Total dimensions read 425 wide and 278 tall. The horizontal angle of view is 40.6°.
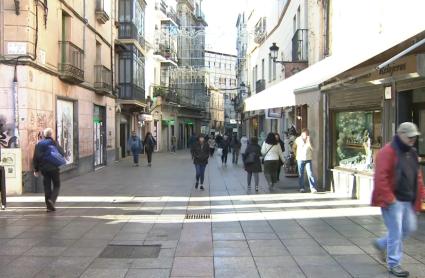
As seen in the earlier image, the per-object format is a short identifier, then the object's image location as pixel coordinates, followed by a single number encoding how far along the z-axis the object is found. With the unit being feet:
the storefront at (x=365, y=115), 34.60
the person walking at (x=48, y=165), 36.06
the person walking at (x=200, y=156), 50.75
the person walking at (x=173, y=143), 163.42
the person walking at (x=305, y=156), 45.50
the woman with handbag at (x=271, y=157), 48.39
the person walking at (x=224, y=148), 92.73
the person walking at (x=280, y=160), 49.31
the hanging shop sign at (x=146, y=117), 129.41
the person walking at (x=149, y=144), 86.79
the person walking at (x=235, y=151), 96.30
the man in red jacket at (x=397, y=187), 19.40
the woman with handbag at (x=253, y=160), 48.80
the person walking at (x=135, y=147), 84.58
